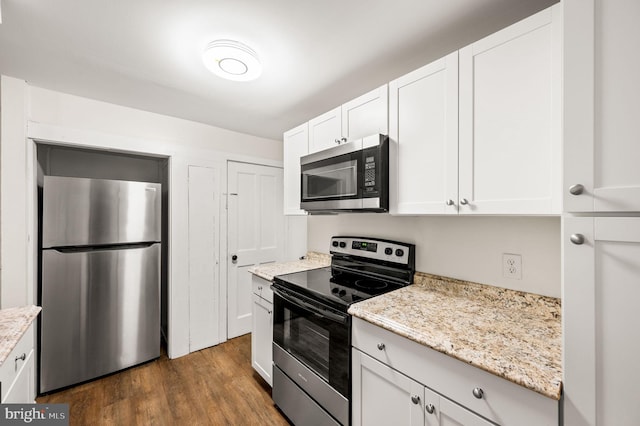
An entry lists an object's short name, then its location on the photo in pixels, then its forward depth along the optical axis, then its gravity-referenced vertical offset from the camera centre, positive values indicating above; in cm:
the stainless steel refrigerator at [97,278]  205 -55
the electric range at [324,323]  144 -68
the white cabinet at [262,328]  205 -94
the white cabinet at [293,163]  223 +43
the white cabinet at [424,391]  84 -67
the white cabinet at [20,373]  115 -79
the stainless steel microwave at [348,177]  155 +23
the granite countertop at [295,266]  214 -49
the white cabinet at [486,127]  101 +39
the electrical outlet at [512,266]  139 -29
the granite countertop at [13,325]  118 -61
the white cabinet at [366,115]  160 +63
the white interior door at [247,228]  300 -19
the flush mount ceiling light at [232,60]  144 +88
